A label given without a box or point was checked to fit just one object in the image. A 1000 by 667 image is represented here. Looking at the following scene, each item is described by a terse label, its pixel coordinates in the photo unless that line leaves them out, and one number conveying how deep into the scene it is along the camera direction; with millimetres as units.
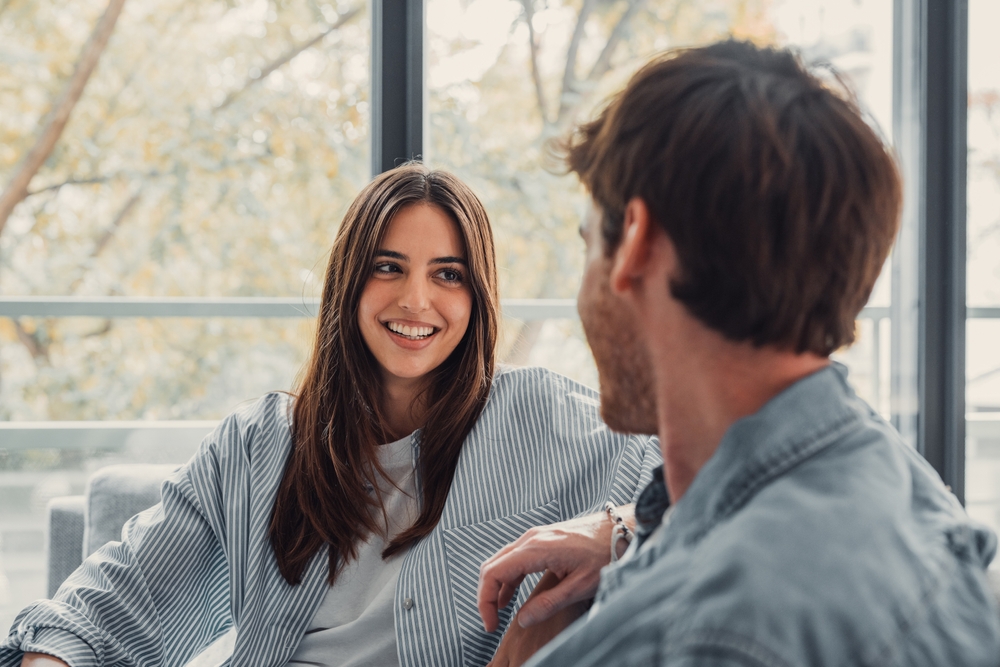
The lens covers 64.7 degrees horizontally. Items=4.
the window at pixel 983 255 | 2133
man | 471
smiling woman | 1185
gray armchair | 1539
